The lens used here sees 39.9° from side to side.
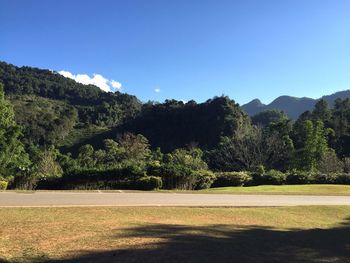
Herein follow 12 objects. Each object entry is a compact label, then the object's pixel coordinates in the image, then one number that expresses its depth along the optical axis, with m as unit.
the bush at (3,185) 22.81
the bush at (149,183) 24.30
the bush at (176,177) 26.31
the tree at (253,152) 50.94
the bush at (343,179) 36.41
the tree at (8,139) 35.94
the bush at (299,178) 35.16
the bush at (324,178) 35.69
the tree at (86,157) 58.37
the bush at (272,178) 34.03
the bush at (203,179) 27.97
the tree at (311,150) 54.22
